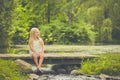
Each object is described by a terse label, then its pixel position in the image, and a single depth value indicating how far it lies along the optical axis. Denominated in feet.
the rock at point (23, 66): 43.84
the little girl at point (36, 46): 46.29
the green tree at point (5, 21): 68.33
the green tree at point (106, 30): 138.24
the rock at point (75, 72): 47.95
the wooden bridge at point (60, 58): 50.55
